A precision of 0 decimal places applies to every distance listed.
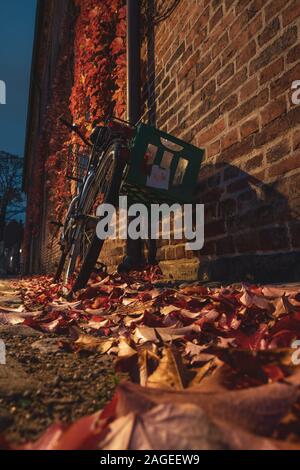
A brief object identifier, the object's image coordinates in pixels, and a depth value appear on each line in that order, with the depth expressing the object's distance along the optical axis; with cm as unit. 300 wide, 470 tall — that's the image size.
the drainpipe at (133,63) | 435
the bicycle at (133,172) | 271
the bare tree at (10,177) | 3756
